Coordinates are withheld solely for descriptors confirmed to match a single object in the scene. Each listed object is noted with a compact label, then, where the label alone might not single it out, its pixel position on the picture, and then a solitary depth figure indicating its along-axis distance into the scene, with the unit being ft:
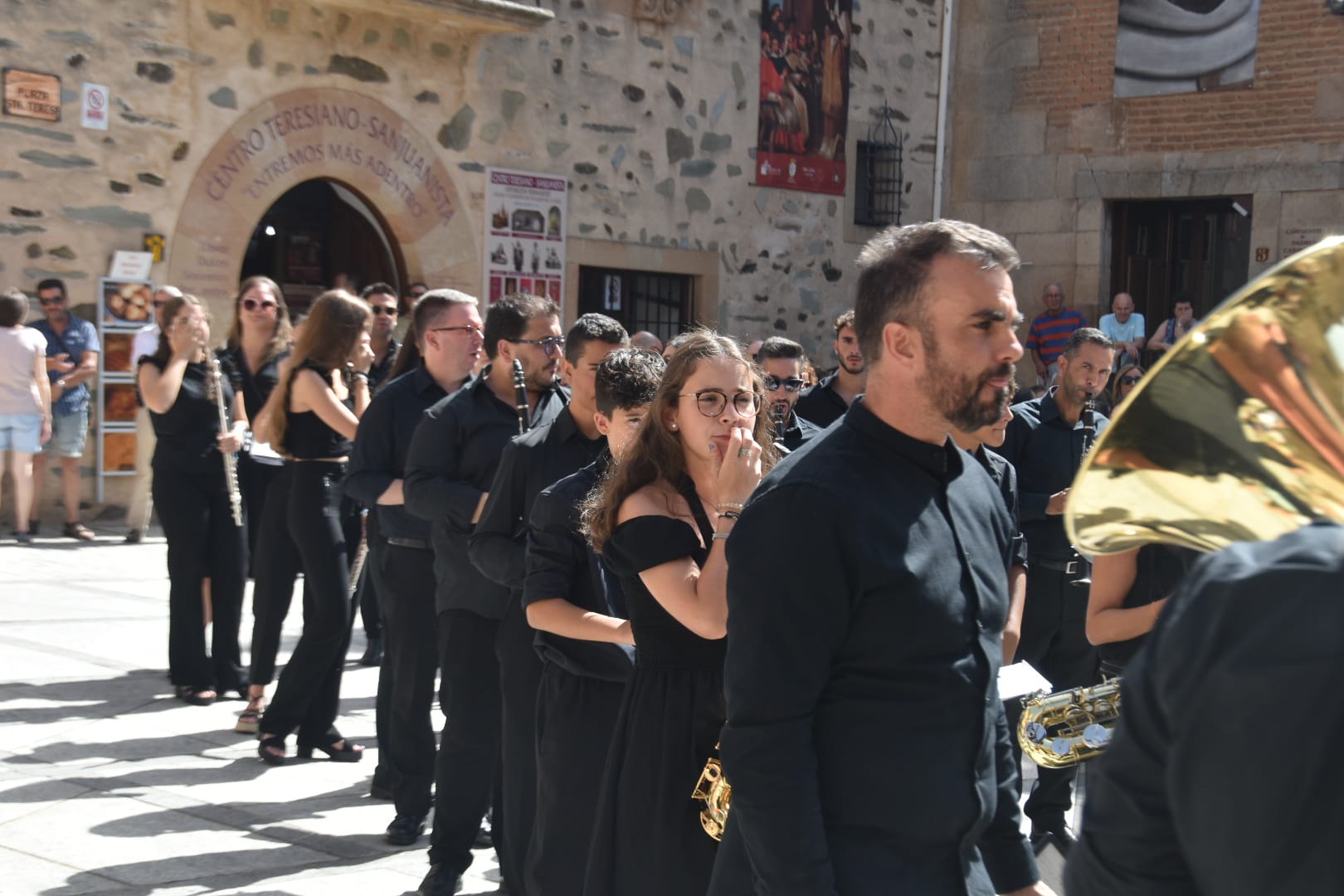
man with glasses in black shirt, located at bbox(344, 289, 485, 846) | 17.90
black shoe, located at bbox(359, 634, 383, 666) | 27.14
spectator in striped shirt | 56.65
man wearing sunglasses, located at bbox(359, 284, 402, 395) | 31.86
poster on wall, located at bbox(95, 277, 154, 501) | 39.22
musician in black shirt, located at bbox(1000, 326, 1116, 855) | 18.62
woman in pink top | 35.88
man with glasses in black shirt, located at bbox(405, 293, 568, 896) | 16.01
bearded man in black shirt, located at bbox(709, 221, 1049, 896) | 7.32
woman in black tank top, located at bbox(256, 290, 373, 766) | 20.62
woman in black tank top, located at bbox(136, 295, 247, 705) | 23.68
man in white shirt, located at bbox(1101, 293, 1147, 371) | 54.75
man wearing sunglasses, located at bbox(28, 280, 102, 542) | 37.78
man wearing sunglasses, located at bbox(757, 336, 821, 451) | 22.43
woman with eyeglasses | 10.38
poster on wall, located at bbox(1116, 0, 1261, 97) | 55.26
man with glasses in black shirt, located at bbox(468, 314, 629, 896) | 14.46
